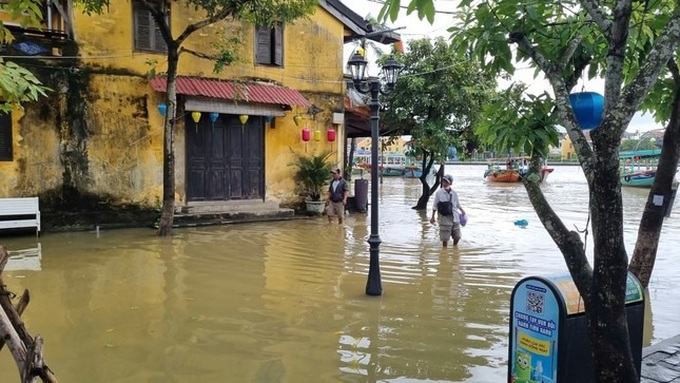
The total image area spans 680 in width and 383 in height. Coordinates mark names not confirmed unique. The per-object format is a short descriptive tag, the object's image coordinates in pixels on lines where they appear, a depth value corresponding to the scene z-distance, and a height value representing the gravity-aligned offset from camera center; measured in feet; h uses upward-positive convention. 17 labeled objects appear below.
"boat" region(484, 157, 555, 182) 127.13 -3.38
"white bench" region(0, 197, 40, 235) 35.35 -3.51
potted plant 49.85 -1.54
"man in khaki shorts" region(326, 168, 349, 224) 43.39 -2.88
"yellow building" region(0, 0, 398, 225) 38.37 +4.06
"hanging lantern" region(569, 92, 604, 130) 11.80 +1.17
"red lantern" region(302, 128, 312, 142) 49.62 +2.39
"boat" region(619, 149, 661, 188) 118.42 -1.39
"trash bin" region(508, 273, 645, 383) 10.93 -3.59
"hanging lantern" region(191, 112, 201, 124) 42.32 +3.47
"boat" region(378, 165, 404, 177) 164.35 -3.17
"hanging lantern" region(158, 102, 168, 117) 39.73 +3.86
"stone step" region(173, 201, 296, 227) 42.55 -4.36
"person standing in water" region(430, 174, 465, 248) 33.60 -3.23
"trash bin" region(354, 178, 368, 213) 54.44 -3.43
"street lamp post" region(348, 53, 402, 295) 21.74 +1.48
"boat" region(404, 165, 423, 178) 158.30 -3.10
